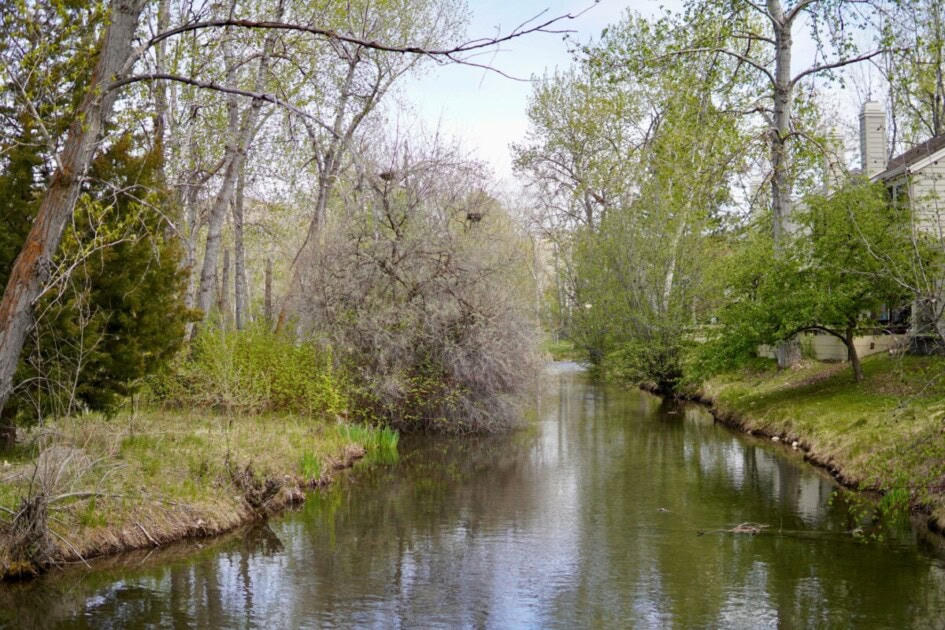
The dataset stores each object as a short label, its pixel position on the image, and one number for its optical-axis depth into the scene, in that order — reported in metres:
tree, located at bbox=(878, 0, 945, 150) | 19.39
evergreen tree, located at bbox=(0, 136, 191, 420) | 11.73
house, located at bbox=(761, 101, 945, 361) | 22.42
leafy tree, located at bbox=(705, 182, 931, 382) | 19.23
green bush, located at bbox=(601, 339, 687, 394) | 31.02
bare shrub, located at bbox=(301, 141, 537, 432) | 21.00
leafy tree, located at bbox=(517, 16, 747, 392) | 23.66
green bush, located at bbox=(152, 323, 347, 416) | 18.25
